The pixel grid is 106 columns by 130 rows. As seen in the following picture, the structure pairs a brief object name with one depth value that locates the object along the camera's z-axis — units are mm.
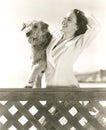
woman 3425
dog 3449
